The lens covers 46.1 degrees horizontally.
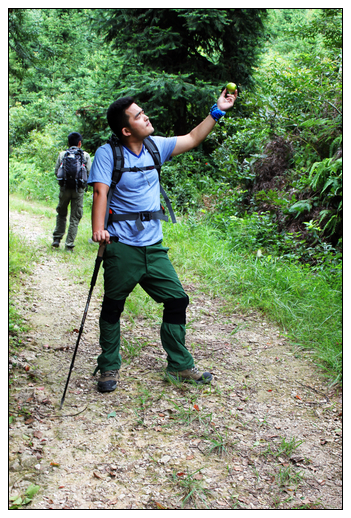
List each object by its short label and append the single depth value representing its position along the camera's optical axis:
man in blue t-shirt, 3.34
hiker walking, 7.34
